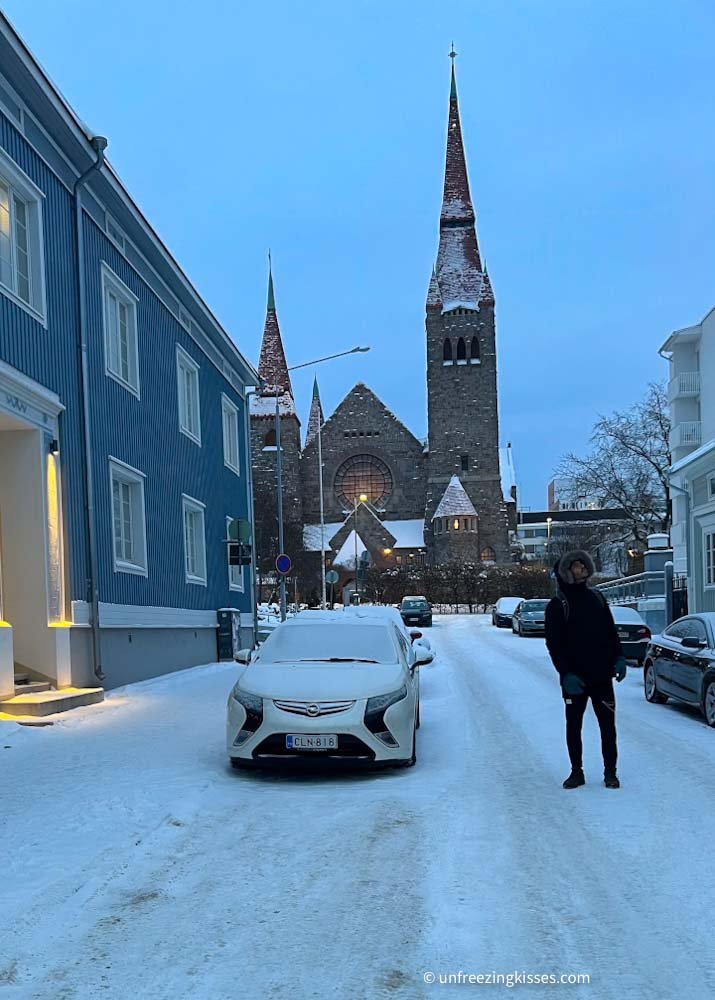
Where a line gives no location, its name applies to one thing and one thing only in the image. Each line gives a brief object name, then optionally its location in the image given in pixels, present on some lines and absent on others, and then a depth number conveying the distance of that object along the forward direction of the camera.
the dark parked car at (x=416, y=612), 39.47
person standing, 6.96
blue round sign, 22.52
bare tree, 50.72
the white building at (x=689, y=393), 44.31
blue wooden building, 11.53
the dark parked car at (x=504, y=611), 36.72
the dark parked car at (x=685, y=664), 11.05
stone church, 69.62
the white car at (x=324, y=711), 7.35
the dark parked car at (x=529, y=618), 30.28
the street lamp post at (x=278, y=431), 29.16
